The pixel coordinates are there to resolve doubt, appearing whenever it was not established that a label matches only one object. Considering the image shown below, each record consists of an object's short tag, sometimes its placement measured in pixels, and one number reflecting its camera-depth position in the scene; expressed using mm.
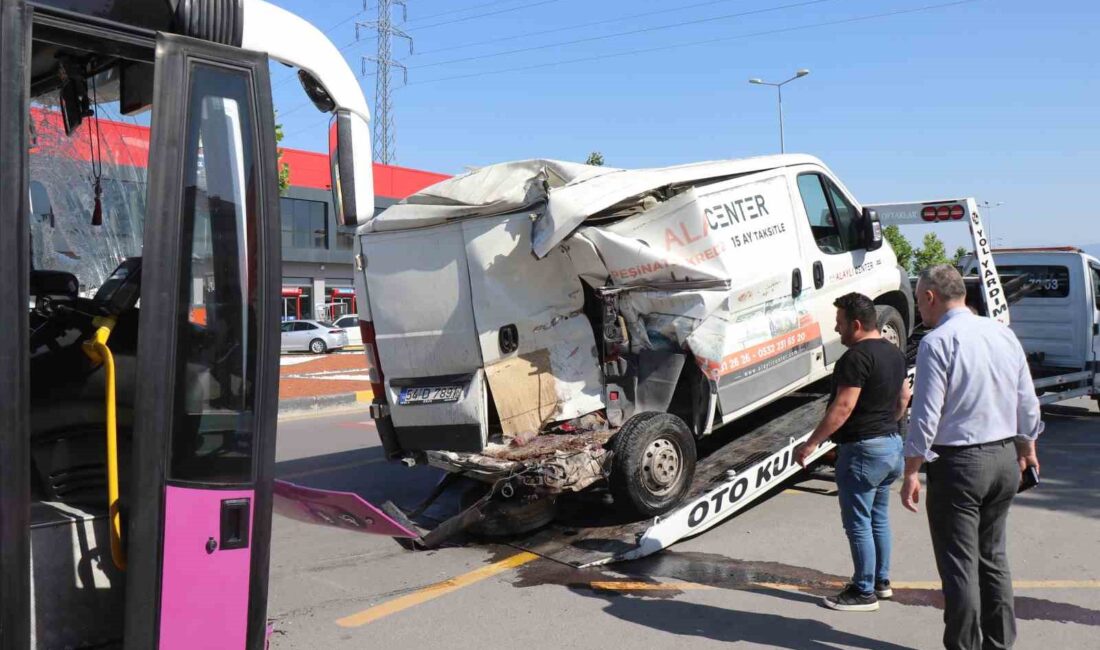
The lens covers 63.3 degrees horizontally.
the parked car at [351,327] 34094
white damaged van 6215
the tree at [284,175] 26688
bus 2596
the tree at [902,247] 32050
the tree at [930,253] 43406
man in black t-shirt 4926
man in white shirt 4086
